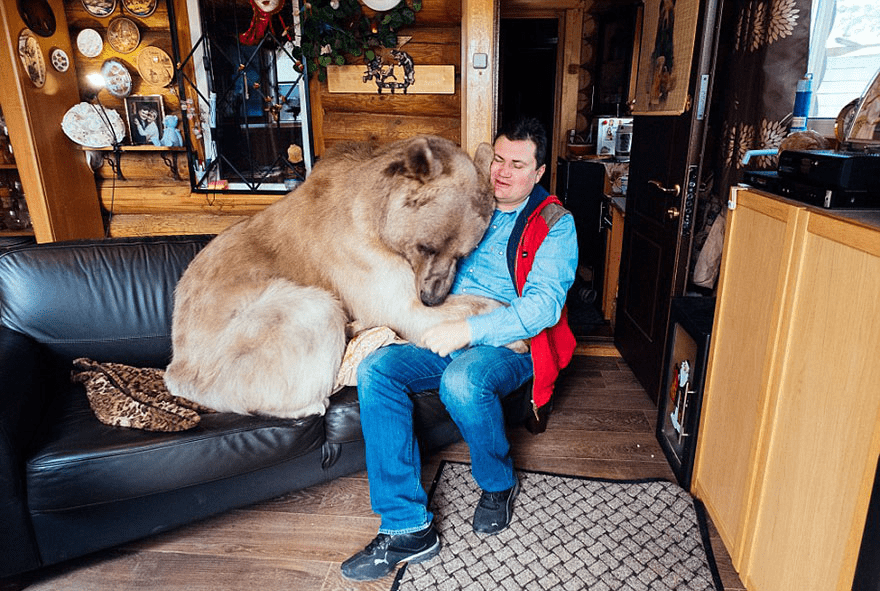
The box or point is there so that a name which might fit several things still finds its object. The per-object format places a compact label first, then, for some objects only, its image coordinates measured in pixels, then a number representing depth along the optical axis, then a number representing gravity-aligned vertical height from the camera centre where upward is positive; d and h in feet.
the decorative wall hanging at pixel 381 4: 11.56 +2.78
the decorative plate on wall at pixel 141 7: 13.09 +3.17
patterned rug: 6.17 -4.83
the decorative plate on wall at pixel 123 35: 13.25 +2.55
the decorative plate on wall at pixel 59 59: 12.81 +1.94
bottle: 7.29 +0.40
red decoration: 12.26 +2.72
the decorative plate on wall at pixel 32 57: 11.82 +1.85
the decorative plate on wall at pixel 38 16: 11.97 +2.80
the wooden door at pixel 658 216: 8.39 -1.41
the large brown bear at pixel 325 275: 6.42 -1.63
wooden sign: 12.57 +1.33
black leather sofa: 5.69 -3.19
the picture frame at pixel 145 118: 13.69 +0.60
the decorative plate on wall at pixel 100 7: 12.84 +3.12
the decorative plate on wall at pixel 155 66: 13.38 +1.83
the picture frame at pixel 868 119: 5.22 +0.13
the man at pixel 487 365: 6.43 -2.77
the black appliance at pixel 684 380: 7.22 -3.35
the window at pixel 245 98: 13.38 +1.08
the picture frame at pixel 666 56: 8.73 +1.36
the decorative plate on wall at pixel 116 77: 13.44 +1.58
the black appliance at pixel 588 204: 16.24 -1.96
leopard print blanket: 6.22 -3.02
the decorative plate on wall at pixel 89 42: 13.21 +2.38
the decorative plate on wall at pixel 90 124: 13.00 +0.45
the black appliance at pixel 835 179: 4.46 -0.37
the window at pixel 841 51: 8.36 +1.27
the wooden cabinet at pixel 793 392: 3.95 -2.21
